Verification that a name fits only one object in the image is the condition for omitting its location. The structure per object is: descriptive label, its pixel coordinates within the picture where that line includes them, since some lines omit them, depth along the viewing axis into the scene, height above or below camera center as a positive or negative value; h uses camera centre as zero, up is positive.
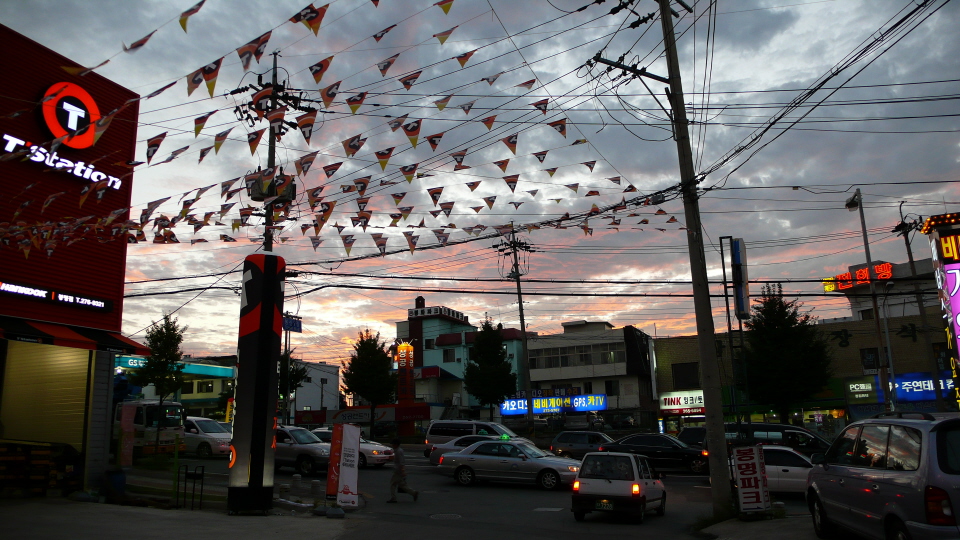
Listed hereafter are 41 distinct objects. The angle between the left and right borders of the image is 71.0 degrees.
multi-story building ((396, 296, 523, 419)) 60.78 +5.24
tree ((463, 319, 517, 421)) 45.25 +2.28
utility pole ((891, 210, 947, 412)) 30.71 +4.08
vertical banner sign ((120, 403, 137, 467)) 21.98 -0.78
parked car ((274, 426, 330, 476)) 22.25 -1.37
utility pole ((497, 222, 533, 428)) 36.03 +7.42
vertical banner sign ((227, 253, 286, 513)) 13.87 +0.55
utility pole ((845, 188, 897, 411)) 31.40 +5.54
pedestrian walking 16.83 -1.68
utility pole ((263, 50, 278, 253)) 16.53 +6.29
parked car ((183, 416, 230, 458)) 28.09 -0.98
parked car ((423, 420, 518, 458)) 28.23 -0.98
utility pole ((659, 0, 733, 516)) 12.93 +2.06
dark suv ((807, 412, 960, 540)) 6.48 -0.91
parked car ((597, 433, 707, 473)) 23.48 -1.72
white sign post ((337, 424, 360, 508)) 14.95 -1.41
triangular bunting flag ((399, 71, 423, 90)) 11.47 +5.51
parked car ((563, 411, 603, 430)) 41.44 -1.11
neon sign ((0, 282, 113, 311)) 14.62 +2.75
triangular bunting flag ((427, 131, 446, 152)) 12.91 +5.03
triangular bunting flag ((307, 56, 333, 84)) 10.91 +5.46
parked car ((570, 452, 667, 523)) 13.57 -1.70
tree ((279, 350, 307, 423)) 41.66 +2.50
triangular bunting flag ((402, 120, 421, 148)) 12.39 +5.06
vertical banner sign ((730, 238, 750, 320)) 14.88 +2.62
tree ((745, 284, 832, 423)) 37.03 +2.26
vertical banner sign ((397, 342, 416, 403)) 46.31 +2.03
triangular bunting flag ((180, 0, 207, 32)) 8.34 +4.89
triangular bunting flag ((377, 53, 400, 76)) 11.09 +5.58
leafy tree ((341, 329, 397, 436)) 47.41 +2.46
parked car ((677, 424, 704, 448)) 24.94 -1.29
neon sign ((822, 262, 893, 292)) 51.72 +9.63
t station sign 14.88 +5.26
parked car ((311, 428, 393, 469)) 24.67 -1.65
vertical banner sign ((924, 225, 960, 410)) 17.44 +3.05
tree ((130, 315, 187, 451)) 33.69 +2.66
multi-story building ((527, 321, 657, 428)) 51.75 +2.84
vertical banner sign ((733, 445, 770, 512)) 12.12 -1.44
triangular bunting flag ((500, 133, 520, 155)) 13.44 +5.16
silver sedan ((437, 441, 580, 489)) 19.38 -1.74
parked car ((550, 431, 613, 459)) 26.36 -1.52
